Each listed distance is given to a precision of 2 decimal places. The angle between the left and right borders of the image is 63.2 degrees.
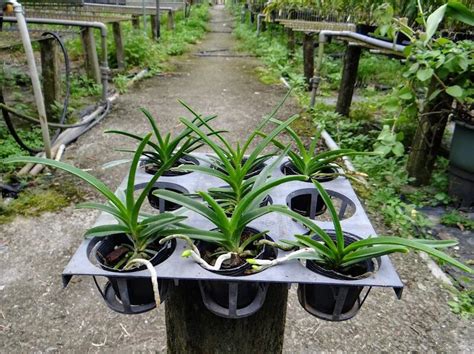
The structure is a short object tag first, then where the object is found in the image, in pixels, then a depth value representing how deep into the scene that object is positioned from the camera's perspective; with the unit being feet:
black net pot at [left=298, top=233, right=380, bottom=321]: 2.83
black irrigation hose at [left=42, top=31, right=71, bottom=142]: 11.06
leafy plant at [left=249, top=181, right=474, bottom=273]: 2.65
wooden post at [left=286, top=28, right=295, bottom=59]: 25.00
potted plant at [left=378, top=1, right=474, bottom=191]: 7.61
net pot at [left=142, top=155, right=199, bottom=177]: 4.09
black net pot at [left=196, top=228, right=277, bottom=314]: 2.99
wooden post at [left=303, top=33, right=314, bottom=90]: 18.29
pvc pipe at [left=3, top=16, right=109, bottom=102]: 11.28
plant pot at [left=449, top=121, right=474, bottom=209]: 8.81
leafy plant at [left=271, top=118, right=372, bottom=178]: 3.86
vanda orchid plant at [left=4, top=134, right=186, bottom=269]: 2.90
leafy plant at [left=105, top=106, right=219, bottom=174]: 3.94
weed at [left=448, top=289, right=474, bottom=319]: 6.08
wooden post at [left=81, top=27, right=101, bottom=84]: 13.29
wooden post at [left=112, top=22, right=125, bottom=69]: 18.37
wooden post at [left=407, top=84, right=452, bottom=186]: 9.07
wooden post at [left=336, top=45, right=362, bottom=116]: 13.64
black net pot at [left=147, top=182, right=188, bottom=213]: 3.82
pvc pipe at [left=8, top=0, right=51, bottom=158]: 8.05
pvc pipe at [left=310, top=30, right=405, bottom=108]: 9.56
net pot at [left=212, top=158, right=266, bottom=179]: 3.90
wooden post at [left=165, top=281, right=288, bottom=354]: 3.40
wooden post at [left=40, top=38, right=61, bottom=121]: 11.68
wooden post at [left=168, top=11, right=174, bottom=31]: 34.12
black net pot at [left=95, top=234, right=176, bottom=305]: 2.89
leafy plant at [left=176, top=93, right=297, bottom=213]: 3.46
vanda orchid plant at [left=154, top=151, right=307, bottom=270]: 2.82
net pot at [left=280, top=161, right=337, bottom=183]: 4.01
